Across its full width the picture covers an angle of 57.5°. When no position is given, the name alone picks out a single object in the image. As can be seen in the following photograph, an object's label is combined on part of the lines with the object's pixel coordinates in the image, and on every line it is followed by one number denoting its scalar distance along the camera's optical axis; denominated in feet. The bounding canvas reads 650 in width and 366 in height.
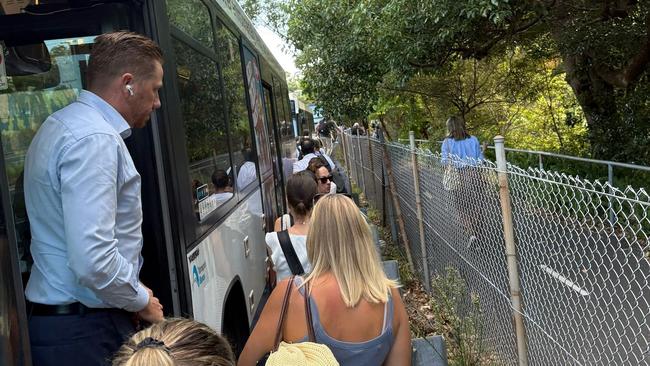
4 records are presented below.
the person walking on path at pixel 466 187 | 14.34
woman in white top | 12.11
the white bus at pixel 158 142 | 8.46
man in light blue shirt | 6.47
